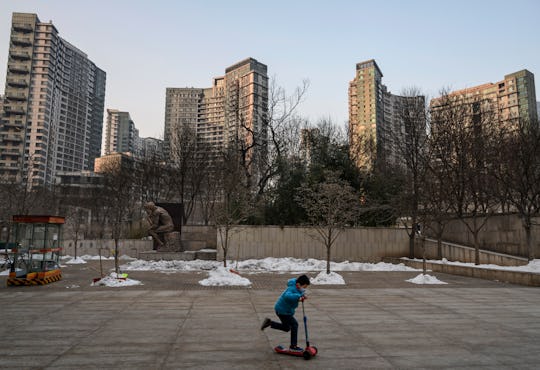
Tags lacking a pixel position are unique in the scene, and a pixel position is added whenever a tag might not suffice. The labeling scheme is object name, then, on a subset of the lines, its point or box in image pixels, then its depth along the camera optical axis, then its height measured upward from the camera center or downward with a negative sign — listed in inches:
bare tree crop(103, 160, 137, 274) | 1507.5 +159.4
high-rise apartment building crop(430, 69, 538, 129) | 4005.7 +1557.9
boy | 234.1 -51.7
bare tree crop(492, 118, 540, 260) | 713.6 +125.3
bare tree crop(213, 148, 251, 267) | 910.9 +59.4
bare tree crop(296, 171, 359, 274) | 747.4 +51.2
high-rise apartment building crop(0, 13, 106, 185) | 3846.0 +1321.0
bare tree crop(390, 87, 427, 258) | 983.6 +217.4
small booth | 570.9 -48.7
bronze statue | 1063.6 -3.2
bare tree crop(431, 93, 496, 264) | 858.8 +187.1
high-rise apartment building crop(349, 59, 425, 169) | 5177.2 +1834.6
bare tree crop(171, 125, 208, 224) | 1460.4 +255.5
